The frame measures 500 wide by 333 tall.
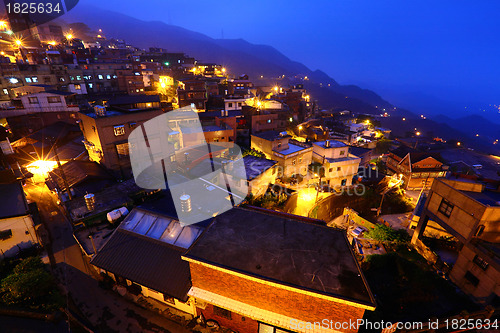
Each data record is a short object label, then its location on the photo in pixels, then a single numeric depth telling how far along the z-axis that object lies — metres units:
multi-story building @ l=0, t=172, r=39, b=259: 15.94
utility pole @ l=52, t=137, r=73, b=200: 20.03
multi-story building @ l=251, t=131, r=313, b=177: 31.48
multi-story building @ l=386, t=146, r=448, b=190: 34.91
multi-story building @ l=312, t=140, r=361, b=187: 34.19
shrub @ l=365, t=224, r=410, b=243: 20.91
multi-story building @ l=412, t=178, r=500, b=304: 14.95
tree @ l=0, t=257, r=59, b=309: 11.82
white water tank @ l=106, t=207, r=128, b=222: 16.88
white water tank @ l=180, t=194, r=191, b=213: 16.14
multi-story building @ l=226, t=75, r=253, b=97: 54.44
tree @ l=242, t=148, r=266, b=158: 32.23
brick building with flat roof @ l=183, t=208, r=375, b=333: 8.77
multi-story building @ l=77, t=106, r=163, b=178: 25.17
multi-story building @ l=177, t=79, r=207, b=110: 43.72
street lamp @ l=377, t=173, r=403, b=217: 35.41
